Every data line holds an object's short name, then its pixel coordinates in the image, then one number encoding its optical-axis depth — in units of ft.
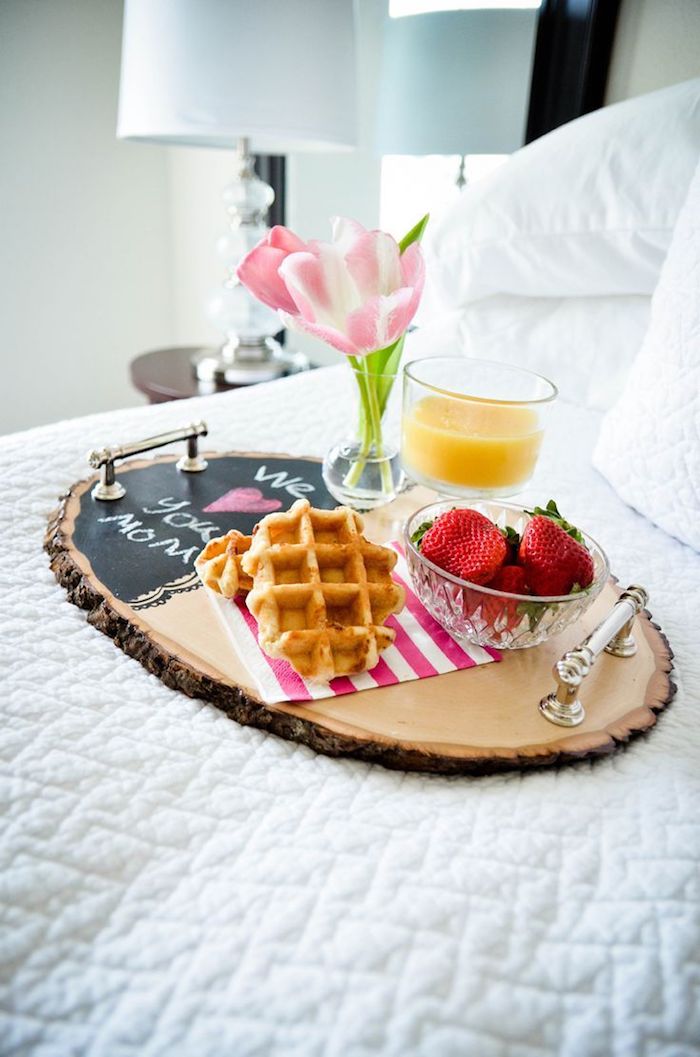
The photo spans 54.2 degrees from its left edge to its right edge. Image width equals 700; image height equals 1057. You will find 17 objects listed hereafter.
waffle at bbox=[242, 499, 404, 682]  1.63
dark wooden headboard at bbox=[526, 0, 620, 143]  3.75
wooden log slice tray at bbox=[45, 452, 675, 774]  1.47
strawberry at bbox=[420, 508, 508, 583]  1.67
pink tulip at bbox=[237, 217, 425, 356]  2.02
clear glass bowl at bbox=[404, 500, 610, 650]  1.62
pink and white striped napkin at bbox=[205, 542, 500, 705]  1.60
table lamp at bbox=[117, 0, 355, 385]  3.80
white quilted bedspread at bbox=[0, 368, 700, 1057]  1.00
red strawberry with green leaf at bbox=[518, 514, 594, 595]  1.65
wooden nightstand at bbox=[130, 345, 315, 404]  4.68
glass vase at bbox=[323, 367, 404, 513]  2.48
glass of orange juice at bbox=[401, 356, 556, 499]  2.33
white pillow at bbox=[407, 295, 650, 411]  3.35
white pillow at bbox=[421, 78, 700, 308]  2.94
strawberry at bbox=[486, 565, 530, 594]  1.67
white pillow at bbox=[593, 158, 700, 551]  2.30
